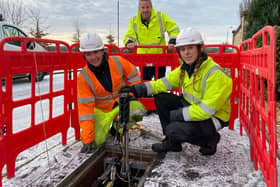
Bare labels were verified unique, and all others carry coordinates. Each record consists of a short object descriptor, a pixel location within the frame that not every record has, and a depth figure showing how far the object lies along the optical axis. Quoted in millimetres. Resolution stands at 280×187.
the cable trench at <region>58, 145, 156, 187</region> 2496
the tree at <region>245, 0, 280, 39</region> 6434
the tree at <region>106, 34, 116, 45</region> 47875
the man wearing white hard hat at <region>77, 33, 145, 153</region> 2707
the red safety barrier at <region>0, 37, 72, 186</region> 2098
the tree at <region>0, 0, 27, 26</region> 16091
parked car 7346
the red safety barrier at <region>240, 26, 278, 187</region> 1491
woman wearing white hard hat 2234
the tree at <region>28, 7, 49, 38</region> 17570
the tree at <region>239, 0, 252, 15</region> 15719
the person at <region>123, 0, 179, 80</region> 4045
